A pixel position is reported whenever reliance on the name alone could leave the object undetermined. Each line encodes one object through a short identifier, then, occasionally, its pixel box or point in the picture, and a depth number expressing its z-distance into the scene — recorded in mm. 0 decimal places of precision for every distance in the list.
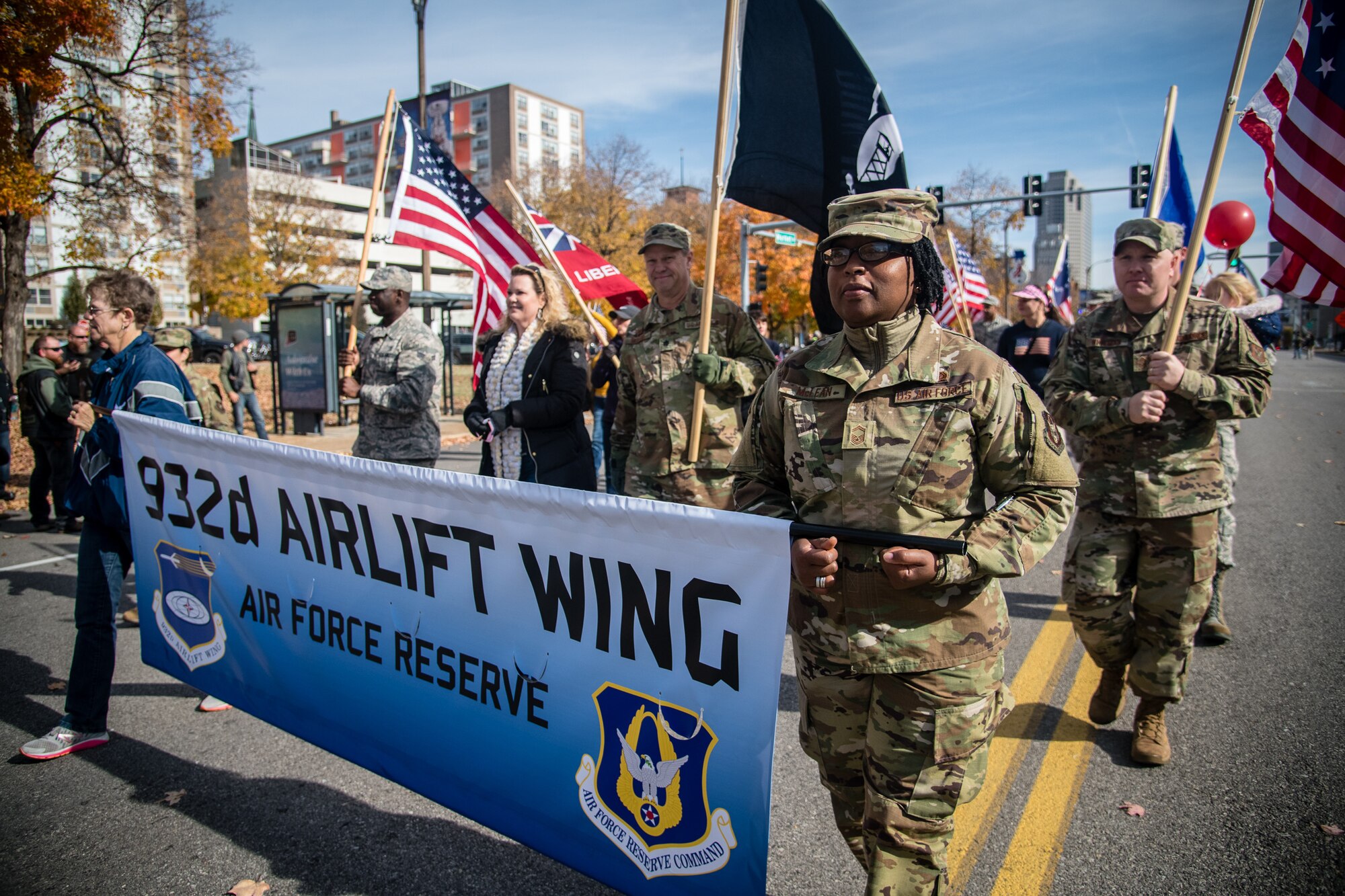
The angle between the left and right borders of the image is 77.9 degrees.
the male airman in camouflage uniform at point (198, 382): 4828
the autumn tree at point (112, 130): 12367
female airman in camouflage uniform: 2088
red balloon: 7148
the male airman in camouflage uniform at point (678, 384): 4074
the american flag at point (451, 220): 6148
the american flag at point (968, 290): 11031
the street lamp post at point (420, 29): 16578
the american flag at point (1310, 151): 3309
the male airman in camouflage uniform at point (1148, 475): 3463
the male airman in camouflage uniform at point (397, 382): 4484
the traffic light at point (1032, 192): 25578
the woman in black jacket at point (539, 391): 4324
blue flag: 5648
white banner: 2070
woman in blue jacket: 3539
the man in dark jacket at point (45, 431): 7801
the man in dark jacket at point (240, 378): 13195
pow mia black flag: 3676
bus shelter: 14227
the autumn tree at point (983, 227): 34569
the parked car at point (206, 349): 23312
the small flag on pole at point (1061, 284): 11883
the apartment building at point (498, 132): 103125
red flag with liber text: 7262
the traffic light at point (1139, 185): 22047
